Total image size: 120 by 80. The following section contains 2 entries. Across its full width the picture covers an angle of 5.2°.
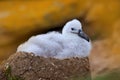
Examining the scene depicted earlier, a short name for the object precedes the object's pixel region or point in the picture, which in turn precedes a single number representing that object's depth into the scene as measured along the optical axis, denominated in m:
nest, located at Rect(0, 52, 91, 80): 11.05
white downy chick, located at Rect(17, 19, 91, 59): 12.23
